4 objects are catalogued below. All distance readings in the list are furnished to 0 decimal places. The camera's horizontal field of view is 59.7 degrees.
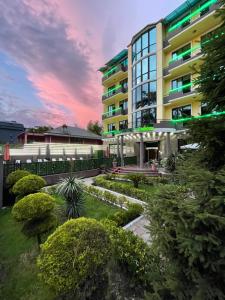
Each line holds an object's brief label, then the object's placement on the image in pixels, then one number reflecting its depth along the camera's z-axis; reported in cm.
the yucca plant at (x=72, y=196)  798
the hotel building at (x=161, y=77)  2217
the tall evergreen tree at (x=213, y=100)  290
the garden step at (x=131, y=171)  1977
